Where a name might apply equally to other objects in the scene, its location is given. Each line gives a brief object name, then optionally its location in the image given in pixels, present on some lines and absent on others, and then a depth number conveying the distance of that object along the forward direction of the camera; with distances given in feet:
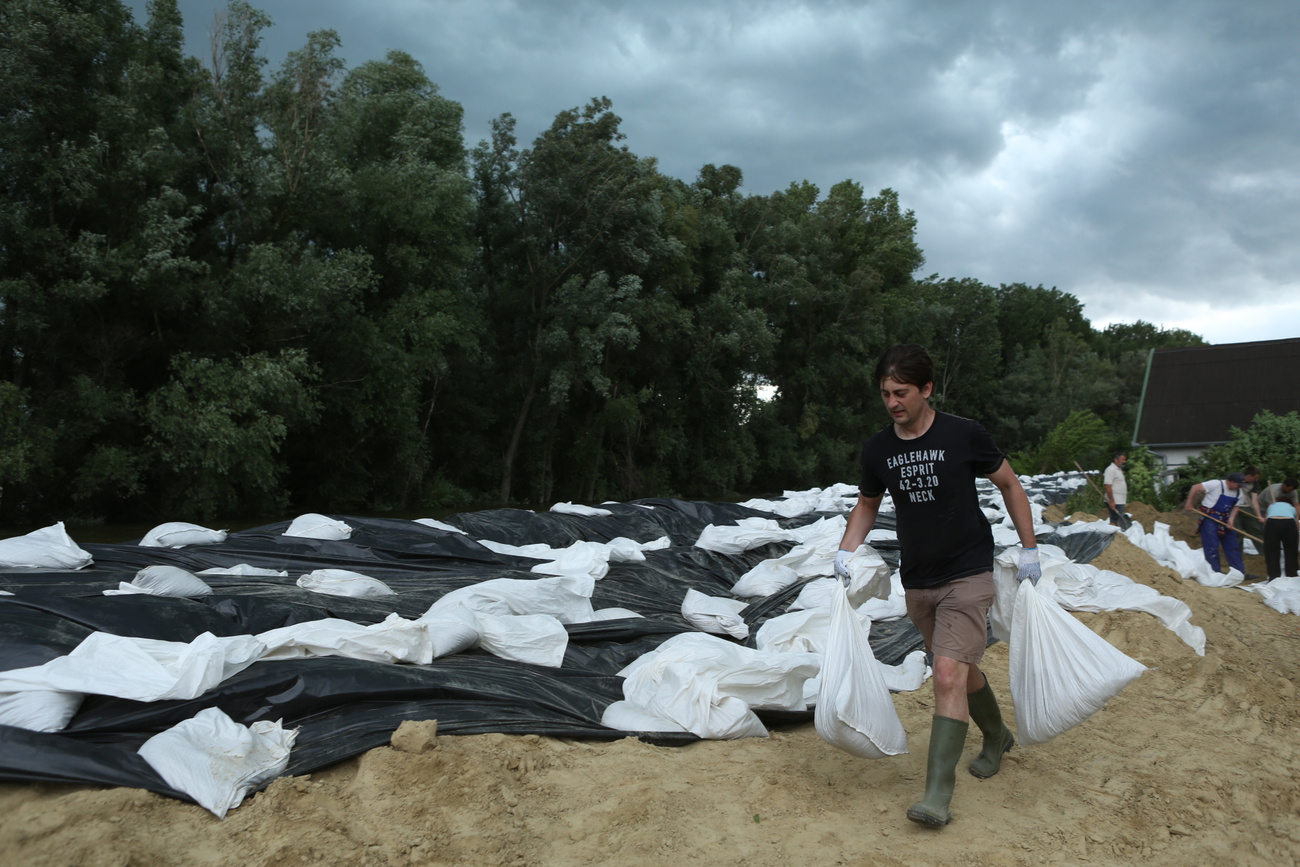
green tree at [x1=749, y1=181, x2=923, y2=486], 97.91
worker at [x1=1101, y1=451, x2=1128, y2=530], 35.50
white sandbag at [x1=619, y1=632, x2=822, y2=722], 12.19
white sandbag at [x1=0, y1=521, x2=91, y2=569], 17.06
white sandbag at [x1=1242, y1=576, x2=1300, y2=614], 23.72
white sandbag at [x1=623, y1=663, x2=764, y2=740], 11.55
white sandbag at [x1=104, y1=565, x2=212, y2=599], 14.58
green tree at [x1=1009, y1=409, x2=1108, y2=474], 85.15
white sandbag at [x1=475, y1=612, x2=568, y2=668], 13.28
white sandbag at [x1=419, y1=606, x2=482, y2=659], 12.61
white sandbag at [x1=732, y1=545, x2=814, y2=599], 21.04
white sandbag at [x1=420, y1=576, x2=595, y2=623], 15.07
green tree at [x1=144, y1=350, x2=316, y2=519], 46.06
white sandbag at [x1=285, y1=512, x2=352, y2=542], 23.77
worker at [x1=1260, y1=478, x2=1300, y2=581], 28.07
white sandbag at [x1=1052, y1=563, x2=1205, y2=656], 17.56
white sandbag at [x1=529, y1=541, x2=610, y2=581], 20.83
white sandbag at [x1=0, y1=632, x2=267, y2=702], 9.30
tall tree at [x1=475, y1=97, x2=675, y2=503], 72.49
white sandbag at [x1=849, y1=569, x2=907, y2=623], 18.56
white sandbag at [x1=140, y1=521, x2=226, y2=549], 21.24
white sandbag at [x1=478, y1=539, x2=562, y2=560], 23.40
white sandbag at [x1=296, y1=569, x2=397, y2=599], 16.61
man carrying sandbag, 8.95
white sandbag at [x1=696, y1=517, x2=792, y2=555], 25.55
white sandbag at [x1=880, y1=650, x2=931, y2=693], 14.56
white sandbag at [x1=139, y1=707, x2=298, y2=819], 8.53
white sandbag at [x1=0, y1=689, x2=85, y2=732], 8.96
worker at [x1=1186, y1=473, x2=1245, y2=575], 30.63
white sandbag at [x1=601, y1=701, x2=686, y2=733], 11.62
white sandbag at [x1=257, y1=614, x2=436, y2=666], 11.50
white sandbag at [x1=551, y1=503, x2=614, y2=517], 31.42
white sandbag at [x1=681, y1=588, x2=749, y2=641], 17.16
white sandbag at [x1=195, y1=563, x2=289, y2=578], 18.17
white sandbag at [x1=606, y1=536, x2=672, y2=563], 22.27
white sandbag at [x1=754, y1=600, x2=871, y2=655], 15.34
